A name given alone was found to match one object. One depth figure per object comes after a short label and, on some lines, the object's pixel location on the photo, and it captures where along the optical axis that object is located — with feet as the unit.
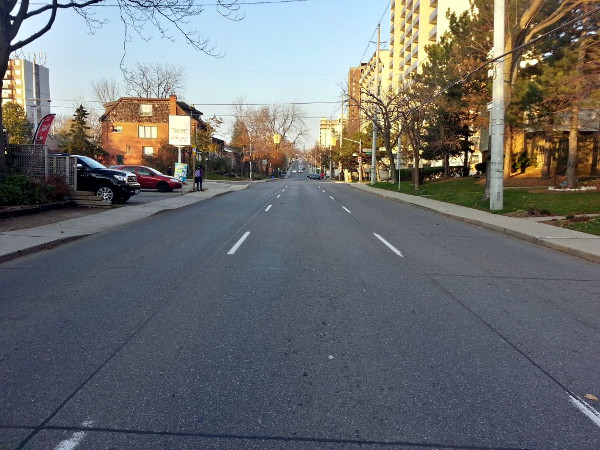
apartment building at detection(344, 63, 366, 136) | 213.05
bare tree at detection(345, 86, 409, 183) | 123.95
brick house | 204.03
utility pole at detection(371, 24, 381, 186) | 155.28
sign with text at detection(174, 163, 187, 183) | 118.11
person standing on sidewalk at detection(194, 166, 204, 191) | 104.78
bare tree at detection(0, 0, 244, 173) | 51.38
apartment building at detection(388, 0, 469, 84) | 178.60
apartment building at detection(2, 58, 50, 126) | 325.21
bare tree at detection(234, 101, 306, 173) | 269.03
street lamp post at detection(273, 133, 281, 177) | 243.77
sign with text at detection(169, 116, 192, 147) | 126.00
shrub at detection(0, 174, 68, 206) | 49.52
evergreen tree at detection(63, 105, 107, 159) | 181.57
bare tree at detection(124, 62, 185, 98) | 247.50
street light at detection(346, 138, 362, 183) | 194.05
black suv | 63.72
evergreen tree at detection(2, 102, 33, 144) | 166.20
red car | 98.84
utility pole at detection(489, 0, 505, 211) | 56.95
